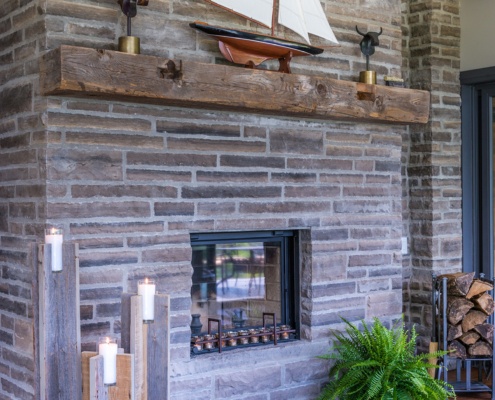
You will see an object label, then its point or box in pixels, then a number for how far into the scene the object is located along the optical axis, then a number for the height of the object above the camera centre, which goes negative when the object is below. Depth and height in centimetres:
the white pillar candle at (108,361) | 266 -56
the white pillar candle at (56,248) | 288 -19
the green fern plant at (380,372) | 378 -88
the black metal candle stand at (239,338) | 380 -72
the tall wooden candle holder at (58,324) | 289 -48
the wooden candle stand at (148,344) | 291 -56
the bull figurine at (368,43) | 414 +78
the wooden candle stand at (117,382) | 266 -64
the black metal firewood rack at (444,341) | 444 -85
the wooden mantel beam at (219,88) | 312 +47
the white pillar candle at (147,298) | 292 -39
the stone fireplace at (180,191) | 331 +1
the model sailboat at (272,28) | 356 +75
